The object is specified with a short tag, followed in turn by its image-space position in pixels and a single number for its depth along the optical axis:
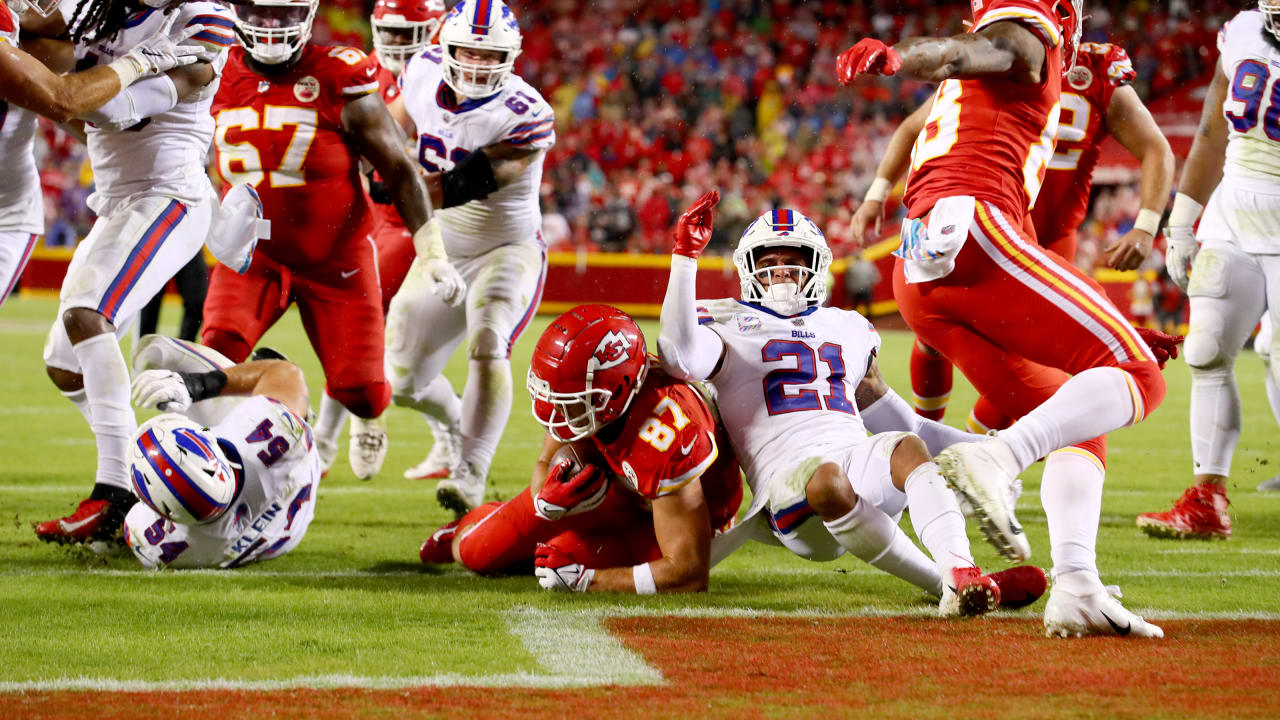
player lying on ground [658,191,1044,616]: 7.14
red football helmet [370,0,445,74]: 12.35
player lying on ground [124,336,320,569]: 7.68
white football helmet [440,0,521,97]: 11.18
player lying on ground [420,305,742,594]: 7.46
